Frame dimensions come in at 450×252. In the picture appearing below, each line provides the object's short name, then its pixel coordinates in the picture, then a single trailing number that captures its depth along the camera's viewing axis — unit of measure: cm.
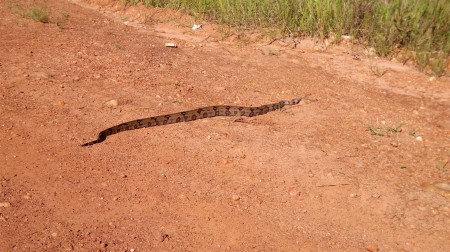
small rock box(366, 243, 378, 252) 337
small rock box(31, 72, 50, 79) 616
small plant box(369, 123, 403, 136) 509
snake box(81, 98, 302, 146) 498
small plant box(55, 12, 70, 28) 869
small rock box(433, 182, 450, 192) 406
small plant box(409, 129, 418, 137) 509
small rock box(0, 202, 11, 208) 360
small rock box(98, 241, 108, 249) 325
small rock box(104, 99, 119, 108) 558
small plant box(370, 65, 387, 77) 681
